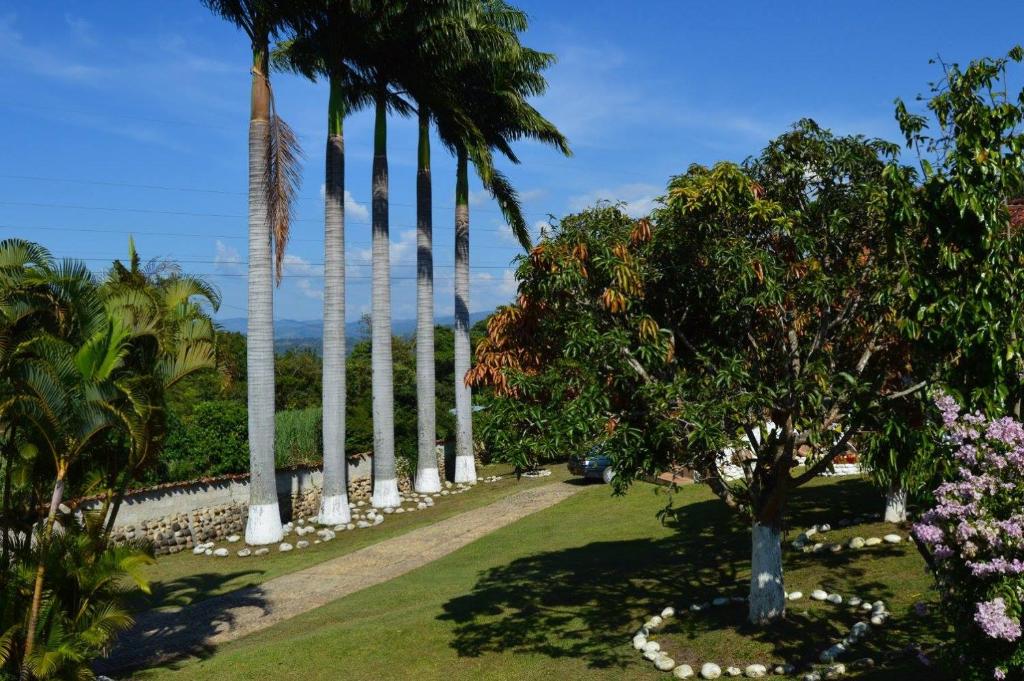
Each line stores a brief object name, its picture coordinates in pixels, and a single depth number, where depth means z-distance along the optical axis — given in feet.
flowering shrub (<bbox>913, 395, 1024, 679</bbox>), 20.86
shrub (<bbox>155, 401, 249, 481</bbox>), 74.74
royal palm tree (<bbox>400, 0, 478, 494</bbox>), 80.48
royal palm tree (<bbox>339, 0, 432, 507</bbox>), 84.58
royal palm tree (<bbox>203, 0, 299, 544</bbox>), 69.77
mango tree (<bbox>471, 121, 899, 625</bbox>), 31.76
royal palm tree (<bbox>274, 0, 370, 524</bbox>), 76.59
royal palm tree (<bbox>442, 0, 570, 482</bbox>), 89.71
